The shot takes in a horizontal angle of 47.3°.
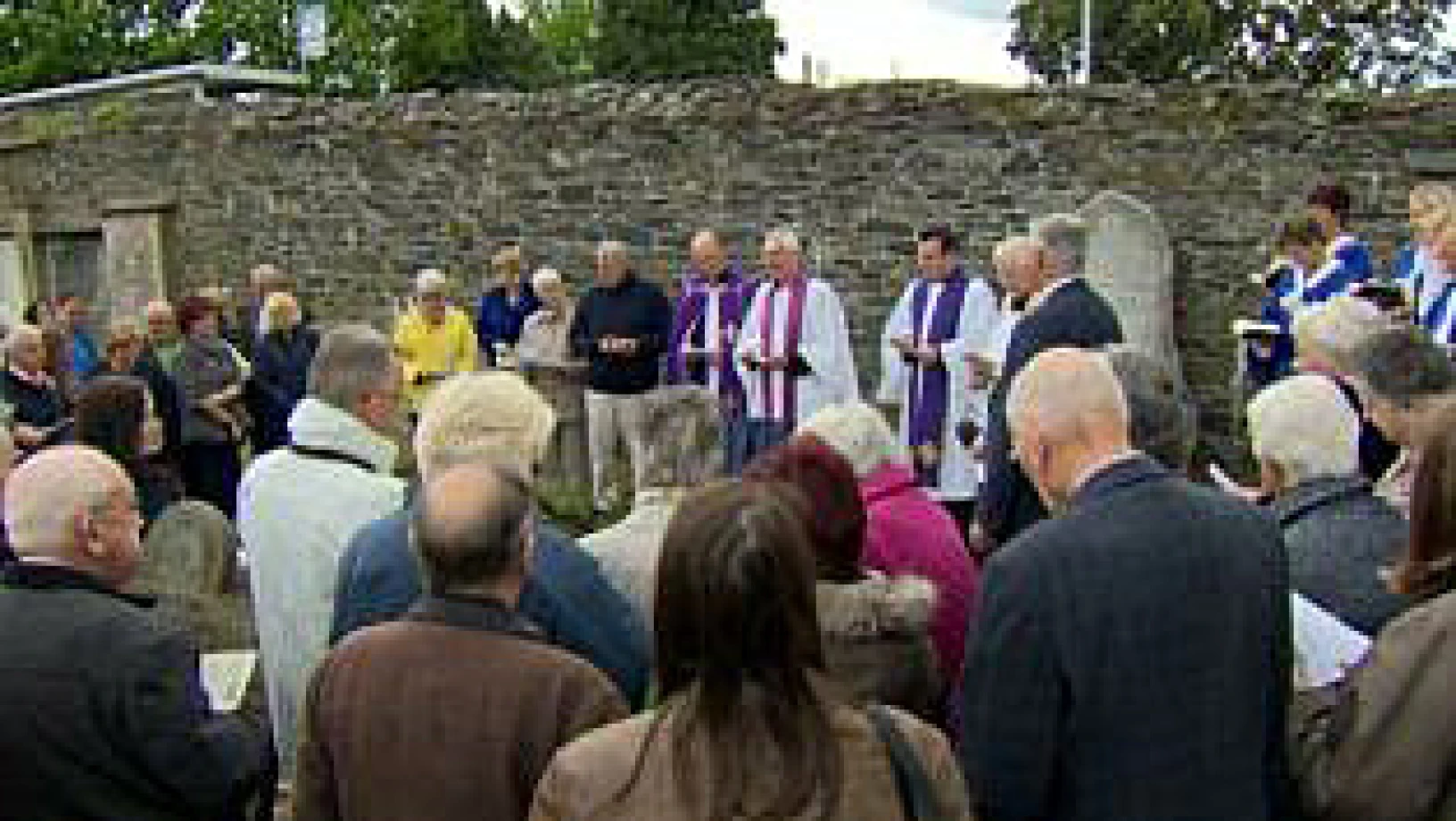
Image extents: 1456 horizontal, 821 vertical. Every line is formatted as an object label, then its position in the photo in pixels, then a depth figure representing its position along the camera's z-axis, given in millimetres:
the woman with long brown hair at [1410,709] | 2730
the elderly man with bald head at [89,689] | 3031
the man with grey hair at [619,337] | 10414
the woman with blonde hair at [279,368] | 9859
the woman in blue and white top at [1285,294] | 8016
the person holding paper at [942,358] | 8719
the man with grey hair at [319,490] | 4160
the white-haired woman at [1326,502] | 3369
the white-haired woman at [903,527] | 3848
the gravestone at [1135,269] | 11008
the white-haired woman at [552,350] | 11141
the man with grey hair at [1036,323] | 5684
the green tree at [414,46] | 36594
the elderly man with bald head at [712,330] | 9859
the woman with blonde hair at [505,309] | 11703
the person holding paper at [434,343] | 10953
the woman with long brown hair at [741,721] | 2217
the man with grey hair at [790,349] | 9312
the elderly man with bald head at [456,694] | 2742
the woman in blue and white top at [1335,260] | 7875
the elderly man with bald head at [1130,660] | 2795
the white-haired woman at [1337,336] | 4523
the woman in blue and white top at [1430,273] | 6660
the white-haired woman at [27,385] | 8125
